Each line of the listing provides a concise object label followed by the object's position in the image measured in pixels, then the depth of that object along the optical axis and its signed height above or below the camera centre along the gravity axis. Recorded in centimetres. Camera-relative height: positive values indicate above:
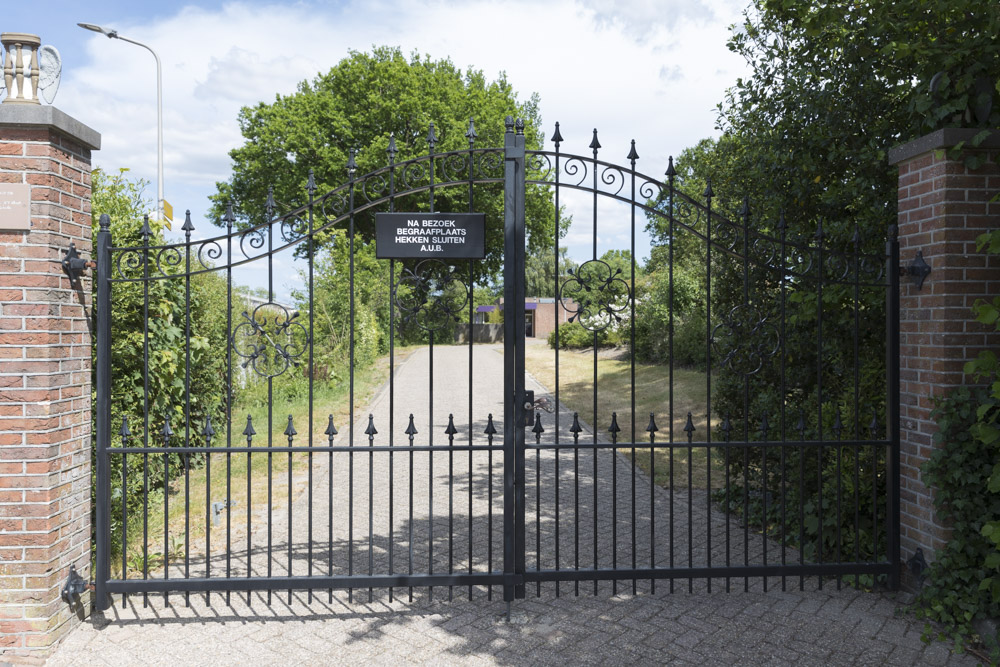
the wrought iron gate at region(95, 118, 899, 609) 436 -98
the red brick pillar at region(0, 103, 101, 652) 391 -21
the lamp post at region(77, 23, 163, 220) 1298 +390
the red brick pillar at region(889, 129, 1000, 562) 426 +38
